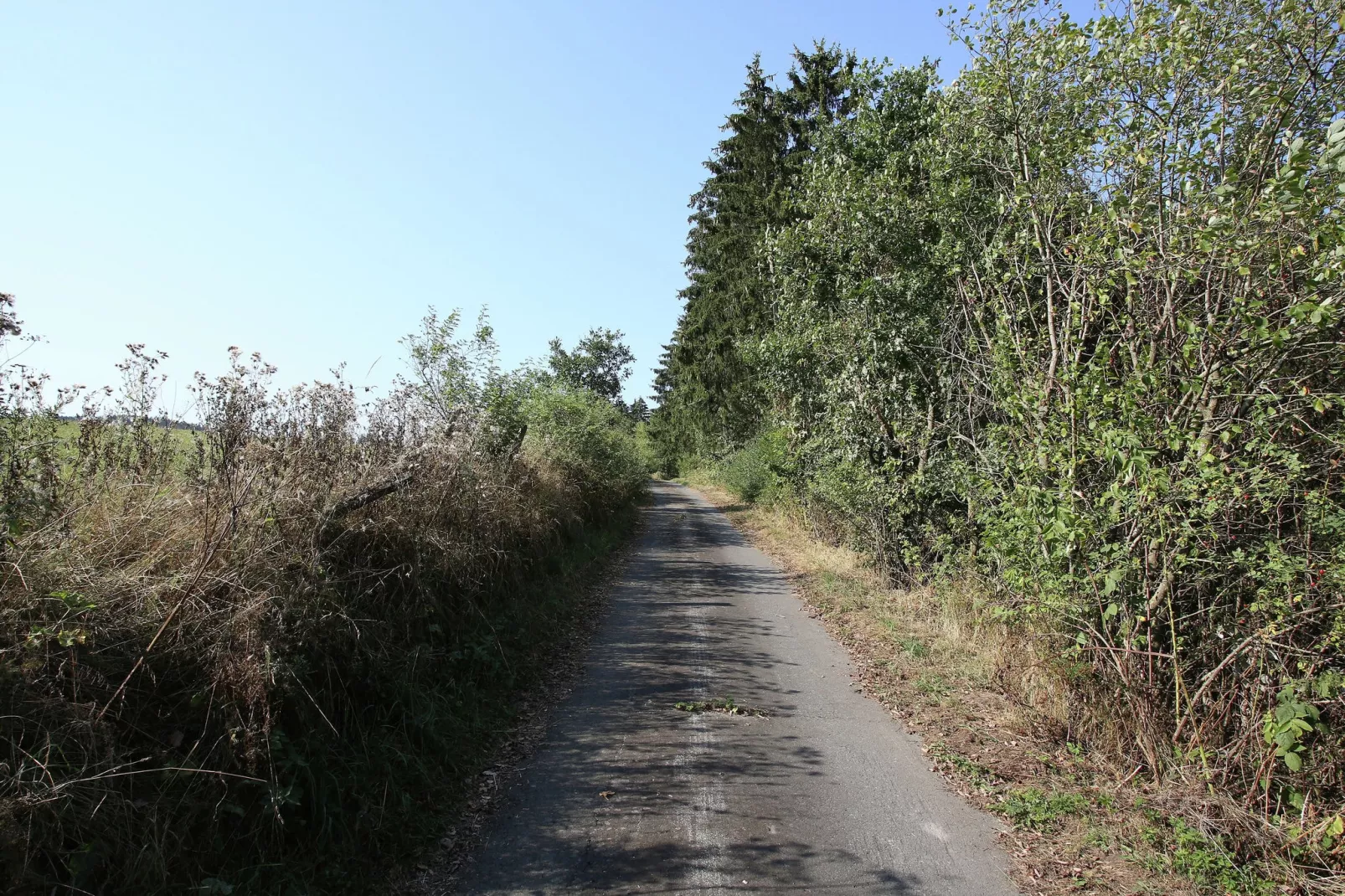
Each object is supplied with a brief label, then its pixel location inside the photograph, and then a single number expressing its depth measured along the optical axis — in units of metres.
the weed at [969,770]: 5.16
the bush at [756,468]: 21.00
